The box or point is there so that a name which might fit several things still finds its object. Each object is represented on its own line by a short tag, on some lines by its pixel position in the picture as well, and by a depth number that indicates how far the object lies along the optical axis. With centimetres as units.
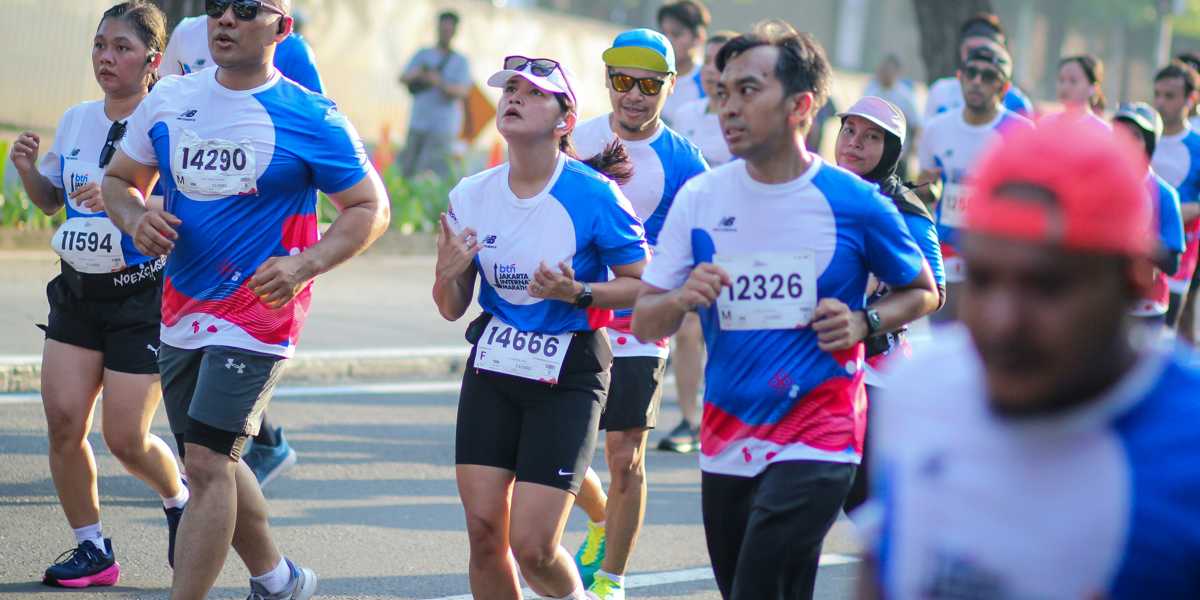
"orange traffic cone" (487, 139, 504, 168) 3853
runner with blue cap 1280
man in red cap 418
